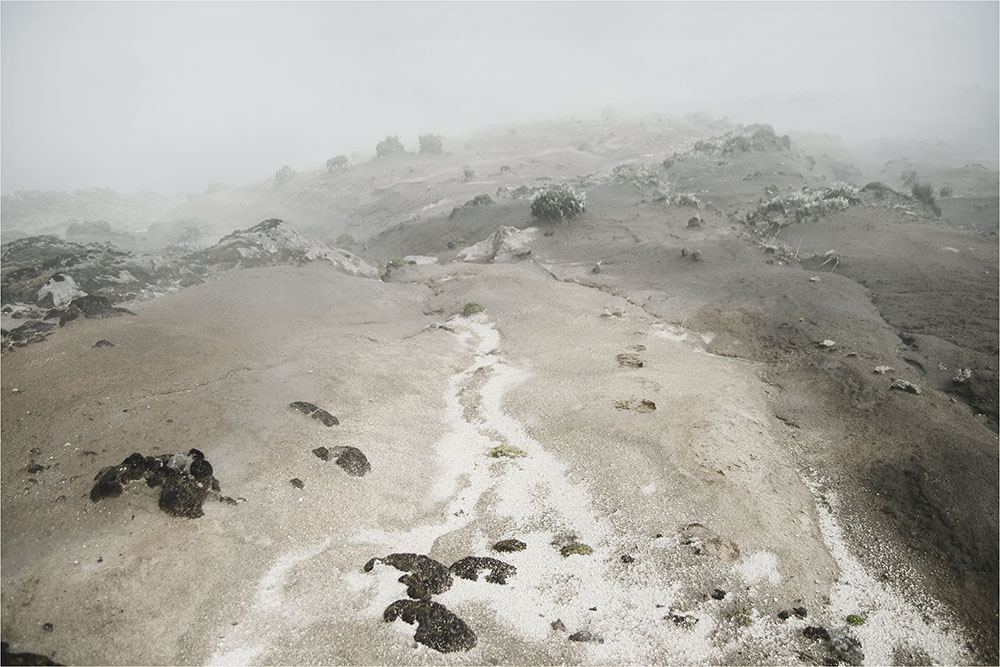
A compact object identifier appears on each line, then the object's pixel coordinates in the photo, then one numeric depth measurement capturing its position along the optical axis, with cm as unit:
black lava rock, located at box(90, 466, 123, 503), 1064
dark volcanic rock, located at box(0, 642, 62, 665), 744
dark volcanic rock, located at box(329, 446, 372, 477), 1344
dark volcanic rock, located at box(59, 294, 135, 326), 2162
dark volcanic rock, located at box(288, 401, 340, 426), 1528
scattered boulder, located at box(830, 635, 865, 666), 880
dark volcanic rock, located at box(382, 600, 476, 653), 881
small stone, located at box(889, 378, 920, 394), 1681
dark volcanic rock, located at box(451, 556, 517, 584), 1053
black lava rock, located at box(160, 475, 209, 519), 1068
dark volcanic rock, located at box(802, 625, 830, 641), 922
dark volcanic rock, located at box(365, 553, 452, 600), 997
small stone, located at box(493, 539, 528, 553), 1153
